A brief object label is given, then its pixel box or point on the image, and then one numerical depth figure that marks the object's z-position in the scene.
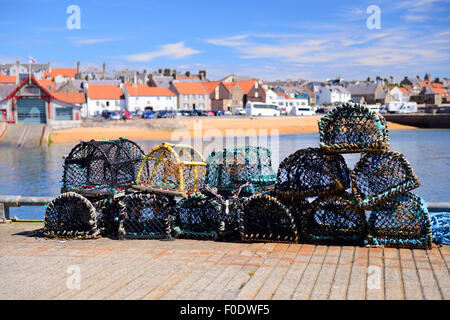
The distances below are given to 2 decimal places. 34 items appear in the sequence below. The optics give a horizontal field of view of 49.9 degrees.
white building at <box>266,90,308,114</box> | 98.00
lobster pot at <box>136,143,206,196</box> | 7.24
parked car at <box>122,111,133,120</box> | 60.31
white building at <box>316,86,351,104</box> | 115.56
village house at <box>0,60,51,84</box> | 123.04
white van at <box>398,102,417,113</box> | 86.50
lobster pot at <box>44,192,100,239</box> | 6.98
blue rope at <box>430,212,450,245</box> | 6.12
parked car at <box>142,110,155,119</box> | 62.78
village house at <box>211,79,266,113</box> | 88.50
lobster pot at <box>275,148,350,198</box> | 6.41
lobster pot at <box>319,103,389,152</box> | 6.23
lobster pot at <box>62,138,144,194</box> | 7.70
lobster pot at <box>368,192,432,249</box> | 5.89
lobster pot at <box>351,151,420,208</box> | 5.99
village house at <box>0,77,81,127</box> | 50.59
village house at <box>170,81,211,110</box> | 85.12
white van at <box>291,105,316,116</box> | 80.74
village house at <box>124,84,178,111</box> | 79.75
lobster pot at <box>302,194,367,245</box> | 6.21
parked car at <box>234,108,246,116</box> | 78.69
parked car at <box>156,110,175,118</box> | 64.29
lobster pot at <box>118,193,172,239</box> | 6.91
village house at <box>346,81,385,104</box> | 113.56
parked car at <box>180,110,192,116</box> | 71.71
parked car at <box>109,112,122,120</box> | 61.08
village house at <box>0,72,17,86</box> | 88.44
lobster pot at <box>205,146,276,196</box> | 7.46
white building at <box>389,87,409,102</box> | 121.38
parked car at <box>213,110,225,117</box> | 74.47
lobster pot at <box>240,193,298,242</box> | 6.39
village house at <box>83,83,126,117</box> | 77.62
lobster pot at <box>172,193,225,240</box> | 6.77
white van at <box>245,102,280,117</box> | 77.75
